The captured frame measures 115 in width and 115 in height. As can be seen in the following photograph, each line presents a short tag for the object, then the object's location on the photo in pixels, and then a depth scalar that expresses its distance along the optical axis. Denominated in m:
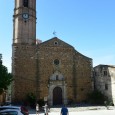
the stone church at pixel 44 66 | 18.27
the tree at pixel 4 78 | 12.51
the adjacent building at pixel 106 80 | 18.44
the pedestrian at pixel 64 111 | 8.22
